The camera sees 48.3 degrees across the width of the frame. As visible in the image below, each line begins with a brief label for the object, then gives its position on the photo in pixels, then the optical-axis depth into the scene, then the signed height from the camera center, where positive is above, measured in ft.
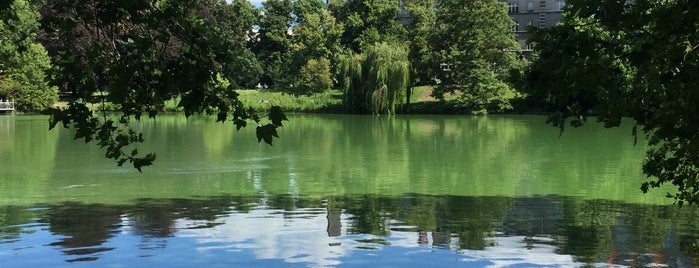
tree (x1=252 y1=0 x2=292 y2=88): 234.17 +20.28
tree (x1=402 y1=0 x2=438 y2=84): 174.81 +15.46
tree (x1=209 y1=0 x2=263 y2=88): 219.20 +24.06
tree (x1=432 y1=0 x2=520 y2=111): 161.58 +11.74
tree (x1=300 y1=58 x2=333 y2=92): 191.72 +6.89
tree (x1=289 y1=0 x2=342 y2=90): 212.84 +16.89
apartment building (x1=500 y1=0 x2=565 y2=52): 252.62 +30.11
